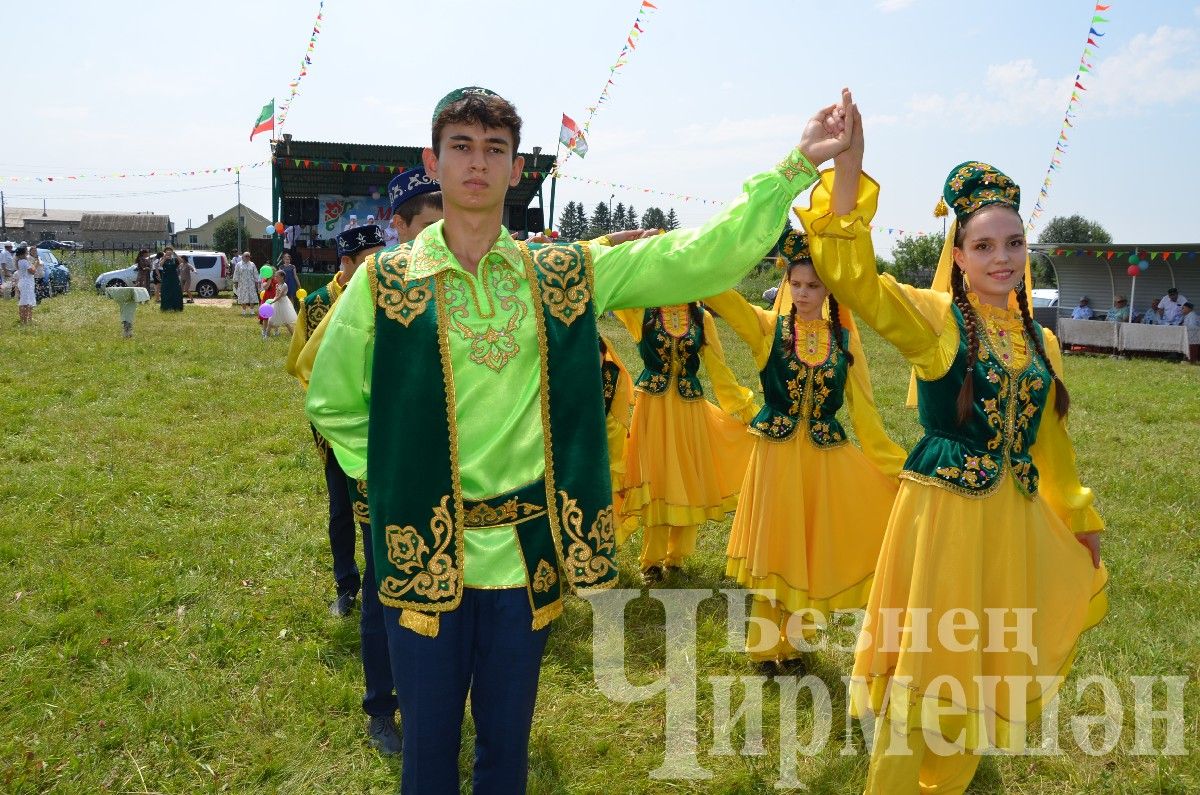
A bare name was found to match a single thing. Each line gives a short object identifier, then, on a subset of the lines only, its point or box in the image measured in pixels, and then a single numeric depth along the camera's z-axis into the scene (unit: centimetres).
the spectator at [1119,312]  2150
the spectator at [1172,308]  1958
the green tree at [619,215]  7050
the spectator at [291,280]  1927
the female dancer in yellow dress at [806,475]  433
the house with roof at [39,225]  6931
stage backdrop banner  2528
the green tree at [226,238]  6344
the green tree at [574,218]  7348
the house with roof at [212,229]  7643
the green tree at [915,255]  3928
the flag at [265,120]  1950
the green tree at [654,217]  6975
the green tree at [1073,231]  6209
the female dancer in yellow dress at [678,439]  571
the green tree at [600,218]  7169
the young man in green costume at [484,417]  219
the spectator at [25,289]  1717
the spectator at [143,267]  2655
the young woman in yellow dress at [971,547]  298
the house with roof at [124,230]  7481
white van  2973
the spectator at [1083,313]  2208
